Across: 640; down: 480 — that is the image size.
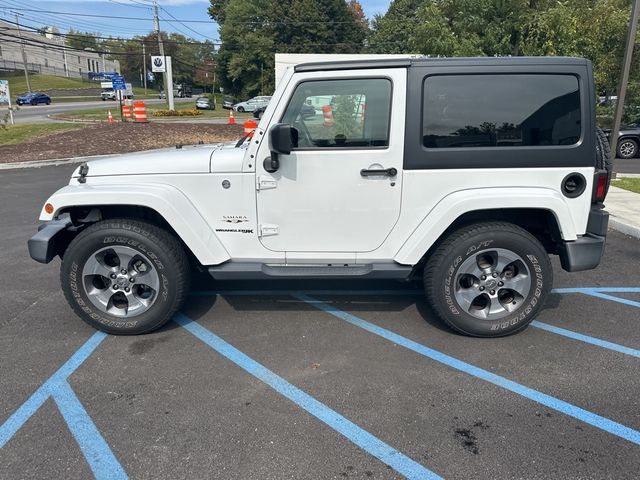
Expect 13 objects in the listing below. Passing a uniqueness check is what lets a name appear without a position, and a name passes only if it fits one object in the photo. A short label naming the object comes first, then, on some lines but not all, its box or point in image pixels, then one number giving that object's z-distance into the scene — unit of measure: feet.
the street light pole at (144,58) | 271.10
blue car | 155.53
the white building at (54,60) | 272.10
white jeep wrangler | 11.41
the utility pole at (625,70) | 28.51
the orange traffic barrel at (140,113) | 70.95
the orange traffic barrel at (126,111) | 87.89
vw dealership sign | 104.22
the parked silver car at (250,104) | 126.41
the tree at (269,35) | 195.83
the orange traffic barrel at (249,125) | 50.13
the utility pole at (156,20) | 139.44
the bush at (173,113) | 99.19
